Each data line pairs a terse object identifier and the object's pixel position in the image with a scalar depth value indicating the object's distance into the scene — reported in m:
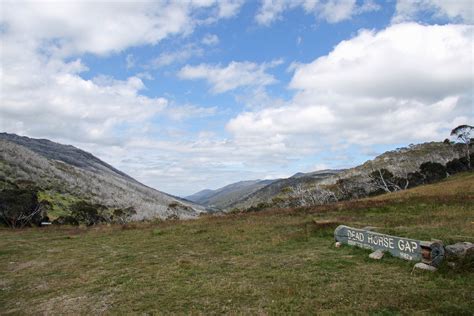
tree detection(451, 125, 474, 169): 102.12
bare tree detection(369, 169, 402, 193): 95.51
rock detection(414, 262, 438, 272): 13.06
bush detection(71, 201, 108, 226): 69.00
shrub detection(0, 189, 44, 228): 56.62
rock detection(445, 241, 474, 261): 13.38
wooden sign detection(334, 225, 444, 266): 13.49
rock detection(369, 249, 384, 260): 15.46
